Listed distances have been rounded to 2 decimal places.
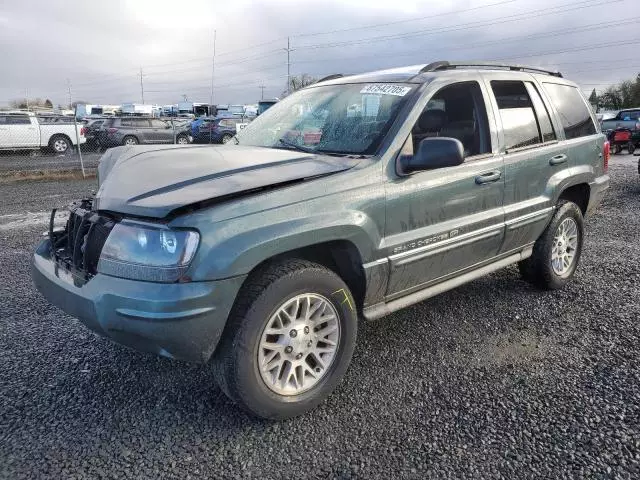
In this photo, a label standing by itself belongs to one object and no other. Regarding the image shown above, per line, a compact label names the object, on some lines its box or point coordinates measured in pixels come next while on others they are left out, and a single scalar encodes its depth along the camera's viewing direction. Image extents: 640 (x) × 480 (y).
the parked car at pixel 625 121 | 19.48
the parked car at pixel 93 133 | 22.03
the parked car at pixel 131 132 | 21.84
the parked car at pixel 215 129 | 24.36
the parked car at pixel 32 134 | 19.17
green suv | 2.31
